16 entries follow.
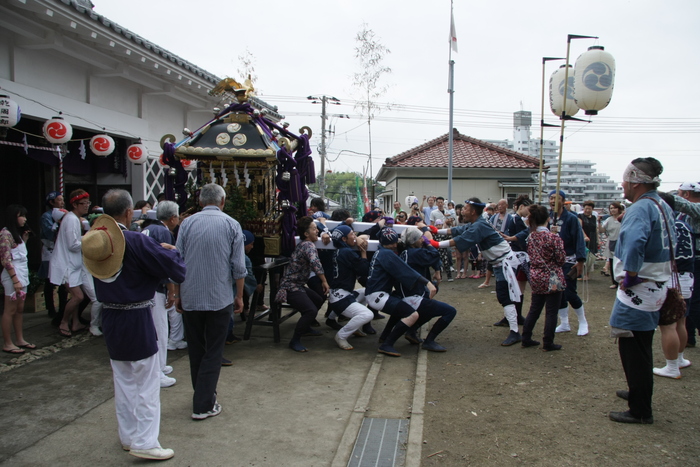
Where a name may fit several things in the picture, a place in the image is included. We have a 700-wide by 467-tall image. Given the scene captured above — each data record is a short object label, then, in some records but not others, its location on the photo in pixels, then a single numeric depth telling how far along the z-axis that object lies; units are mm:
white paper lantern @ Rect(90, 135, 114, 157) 8617
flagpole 14680
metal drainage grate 3604
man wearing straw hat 3416
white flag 14646
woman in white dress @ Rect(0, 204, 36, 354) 5555
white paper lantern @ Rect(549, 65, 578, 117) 9648
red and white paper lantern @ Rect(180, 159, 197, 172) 7027
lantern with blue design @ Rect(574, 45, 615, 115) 9023
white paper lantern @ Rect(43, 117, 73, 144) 7383
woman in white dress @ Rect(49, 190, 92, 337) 6199
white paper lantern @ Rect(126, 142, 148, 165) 9539
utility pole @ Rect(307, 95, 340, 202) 27166
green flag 21658
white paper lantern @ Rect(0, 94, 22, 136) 6344
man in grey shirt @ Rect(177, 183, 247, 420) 4180
